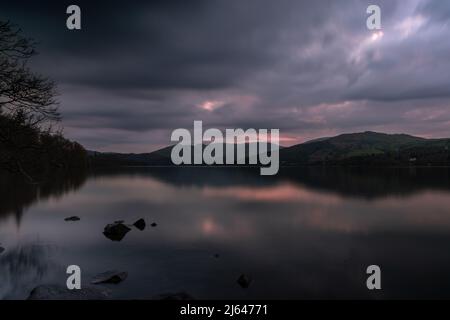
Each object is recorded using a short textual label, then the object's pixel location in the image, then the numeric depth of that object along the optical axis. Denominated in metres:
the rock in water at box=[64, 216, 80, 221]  39.89
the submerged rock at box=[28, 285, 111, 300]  14.60
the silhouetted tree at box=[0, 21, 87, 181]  13.59
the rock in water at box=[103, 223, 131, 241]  30.78
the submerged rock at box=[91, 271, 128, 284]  18.25
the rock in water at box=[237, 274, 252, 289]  18.81
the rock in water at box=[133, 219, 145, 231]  34.88
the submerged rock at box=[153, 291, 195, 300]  15.32
